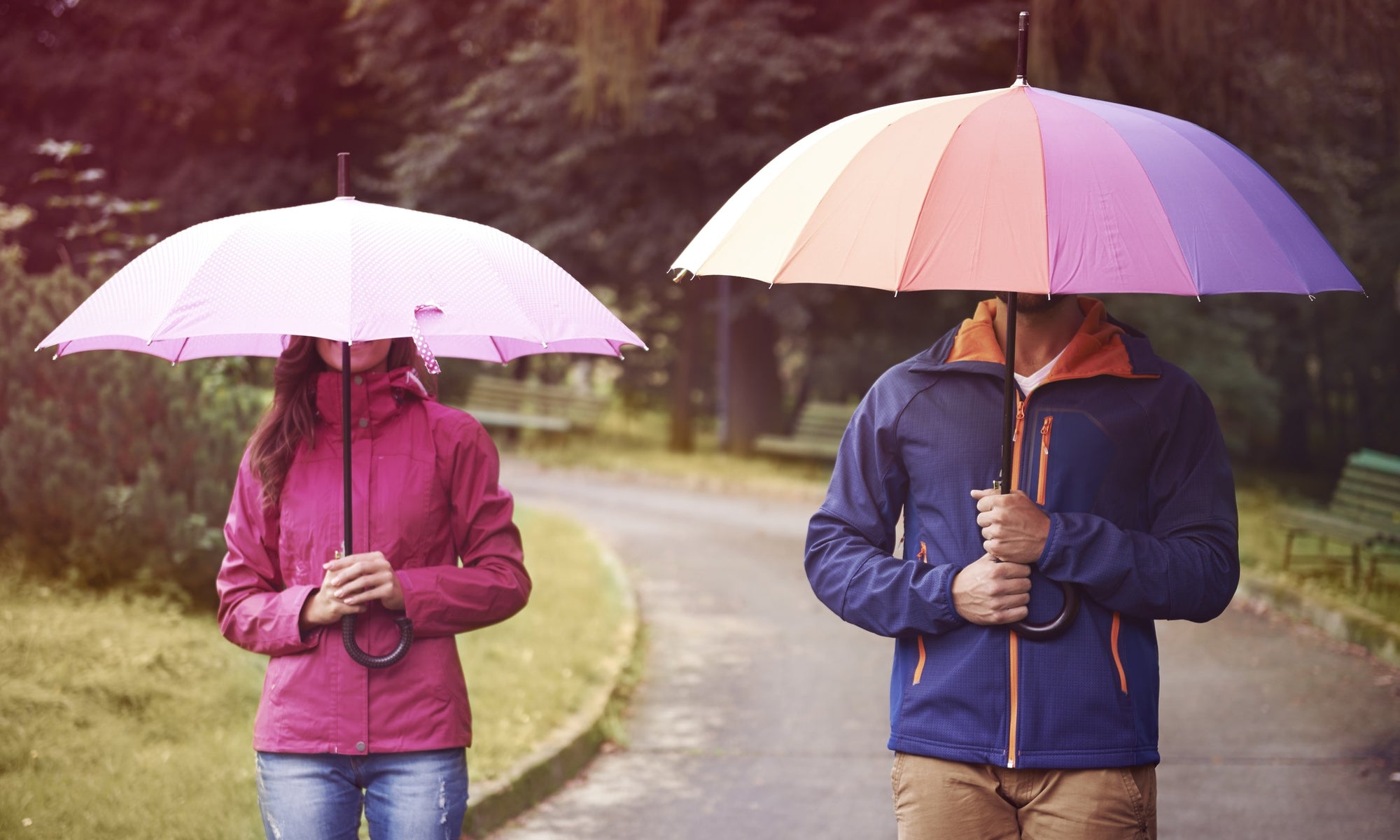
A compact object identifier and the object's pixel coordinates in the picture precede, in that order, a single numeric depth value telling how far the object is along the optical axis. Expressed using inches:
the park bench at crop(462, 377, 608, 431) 890.1
